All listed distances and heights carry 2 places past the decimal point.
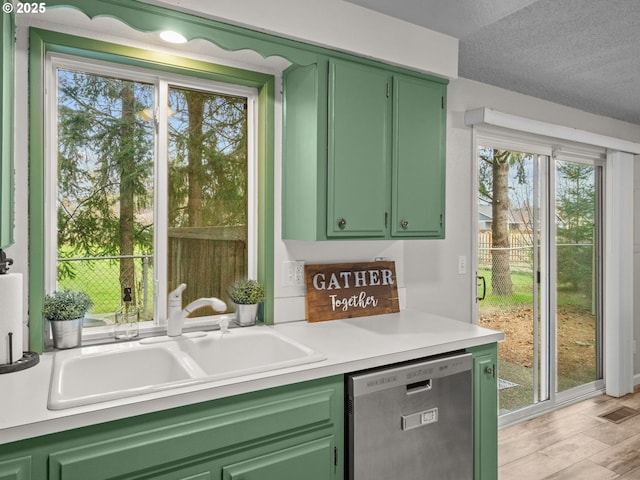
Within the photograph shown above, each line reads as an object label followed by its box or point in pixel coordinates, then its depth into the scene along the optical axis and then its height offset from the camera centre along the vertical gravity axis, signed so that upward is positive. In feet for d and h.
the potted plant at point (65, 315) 5.56 -0.99
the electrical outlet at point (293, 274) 7.36 -0.62
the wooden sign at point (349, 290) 7.47 -0.94
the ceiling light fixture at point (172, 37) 5.80 +2.70
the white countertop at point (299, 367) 3.83 -1.50
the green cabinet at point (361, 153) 6.55 +1.32
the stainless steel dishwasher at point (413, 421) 5.40 -2.41
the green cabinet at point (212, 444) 3.86 -2.02
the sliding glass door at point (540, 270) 10.38 -0.85
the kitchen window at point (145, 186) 6.07 +0.77
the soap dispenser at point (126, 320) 6.27 -1.19
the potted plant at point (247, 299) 6.93 -0.98
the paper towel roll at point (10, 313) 4.75 -0.83
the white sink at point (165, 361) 4.71 -1.54
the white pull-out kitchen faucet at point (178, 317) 6.23 -1.15
